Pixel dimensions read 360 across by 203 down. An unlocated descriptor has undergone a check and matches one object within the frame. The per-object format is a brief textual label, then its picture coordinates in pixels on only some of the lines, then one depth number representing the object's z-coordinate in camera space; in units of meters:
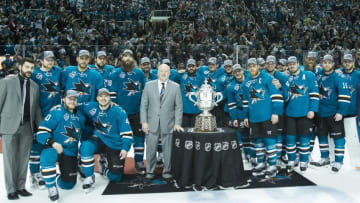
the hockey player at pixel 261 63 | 7.55
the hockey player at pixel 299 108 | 5.12
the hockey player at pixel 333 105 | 5.16
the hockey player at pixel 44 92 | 4.69
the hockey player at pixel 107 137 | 4.59
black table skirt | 4.36
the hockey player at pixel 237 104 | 5.45
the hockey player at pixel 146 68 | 6.01
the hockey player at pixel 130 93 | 5.44
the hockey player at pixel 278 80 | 5.21
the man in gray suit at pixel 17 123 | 4.11
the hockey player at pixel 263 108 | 4.91
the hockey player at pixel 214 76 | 6.30
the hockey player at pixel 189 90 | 5.86
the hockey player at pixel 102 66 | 5.74
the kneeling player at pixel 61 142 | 4.17
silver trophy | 4.54
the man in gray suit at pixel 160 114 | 4.85
